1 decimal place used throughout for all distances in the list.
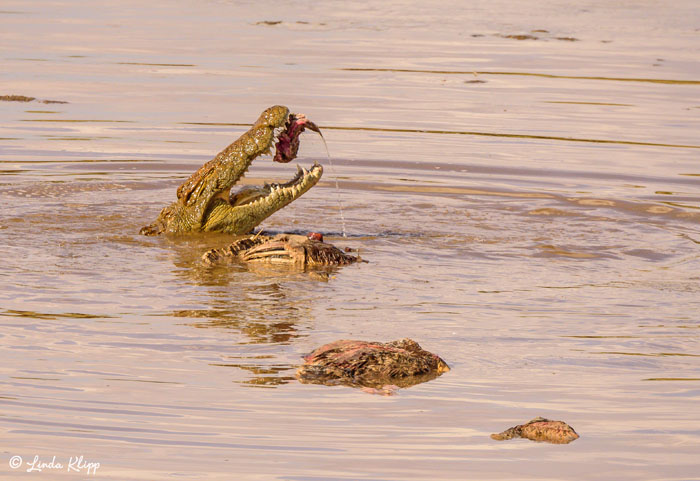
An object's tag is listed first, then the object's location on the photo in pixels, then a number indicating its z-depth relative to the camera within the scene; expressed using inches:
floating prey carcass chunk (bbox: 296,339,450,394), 522.0
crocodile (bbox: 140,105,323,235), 783.1
